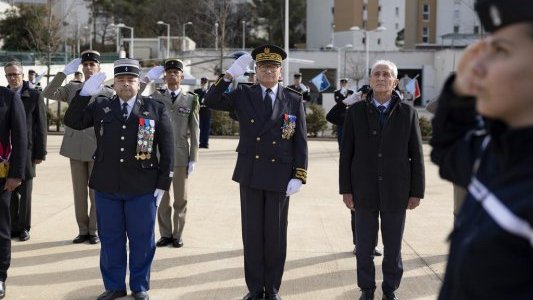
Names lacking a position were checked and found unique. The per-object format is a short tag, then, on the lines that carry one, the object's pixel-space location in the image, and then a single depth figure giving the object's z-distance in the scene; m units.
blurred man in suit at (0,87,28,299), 5.33
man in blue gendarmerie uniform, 5.29
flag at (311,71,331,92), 23.33
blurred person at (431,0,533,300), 1.64
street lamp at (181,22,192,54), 59.06
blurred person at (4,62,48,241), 7.36
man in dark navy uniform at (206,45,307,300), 5.41
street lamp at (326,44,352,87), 54.38
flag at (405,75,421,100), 19.52
